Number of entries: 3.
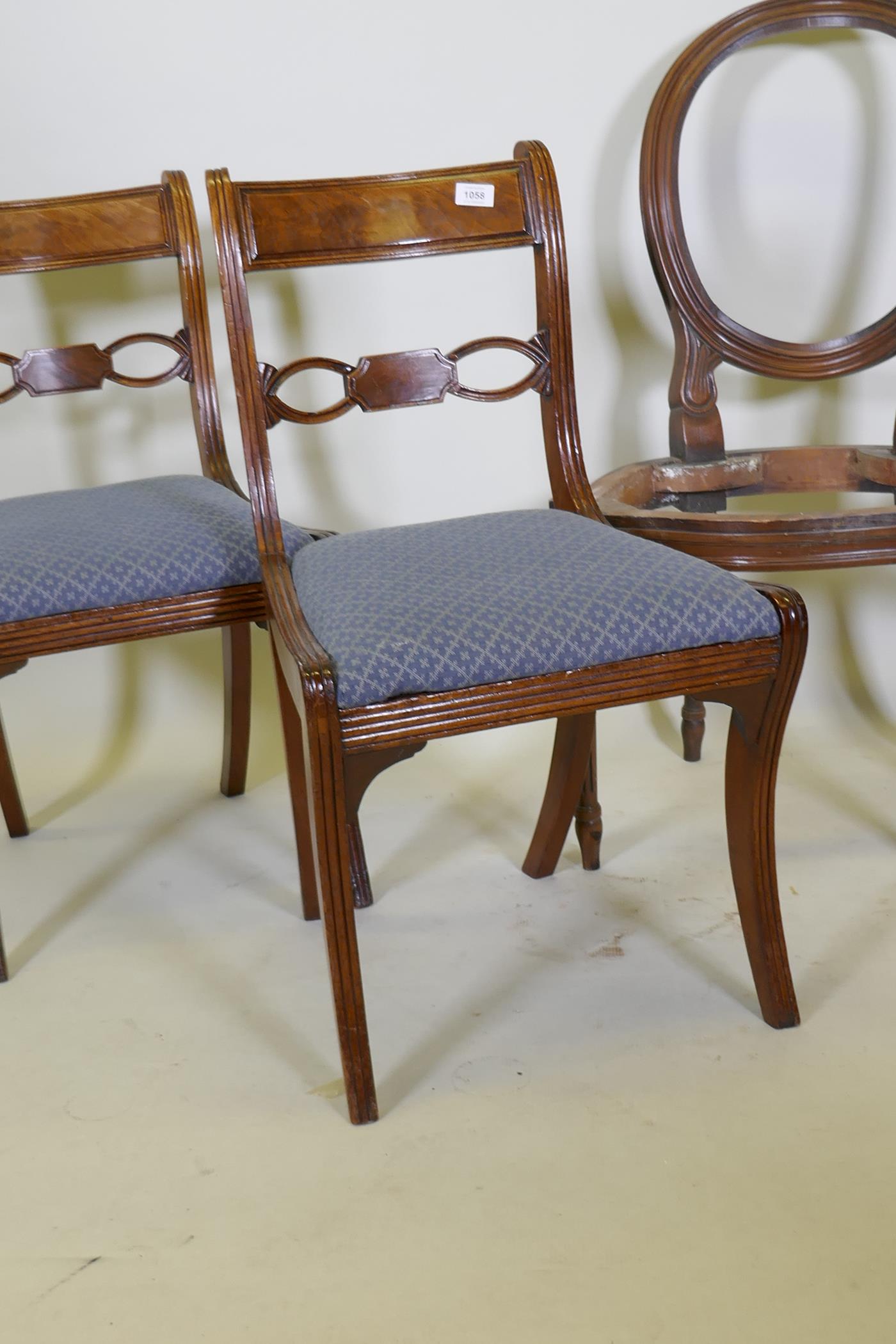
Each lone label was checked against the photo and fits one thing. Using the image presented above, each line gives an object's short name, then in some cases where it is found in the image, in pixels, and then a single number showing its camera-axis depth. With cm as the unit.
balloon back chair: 199
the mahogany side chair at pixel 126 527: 153
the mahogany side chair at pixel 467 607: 125
